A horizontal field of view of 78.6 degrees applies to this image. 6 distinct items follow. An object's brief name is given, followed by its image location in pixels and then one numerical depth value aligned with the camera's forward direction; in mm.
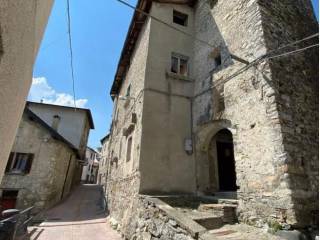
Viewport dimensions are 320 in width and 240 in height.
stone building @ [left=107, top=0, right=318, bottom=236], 4629
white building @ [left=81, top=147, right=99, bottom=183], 37219
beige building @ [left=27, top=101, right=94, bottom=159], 18797
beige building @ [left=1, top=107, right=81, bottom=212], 10148
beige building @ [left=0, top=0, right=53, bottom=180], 1267
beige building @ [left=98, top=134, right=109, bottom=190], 27031
